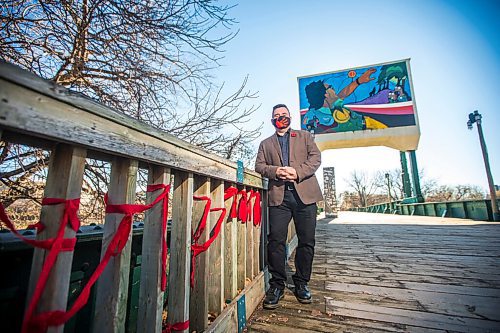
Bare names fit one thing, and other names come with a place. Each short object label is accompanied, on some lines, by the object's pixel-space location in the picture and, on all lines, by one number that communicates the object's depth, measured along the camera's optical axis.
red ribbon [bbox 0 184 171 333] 0.66
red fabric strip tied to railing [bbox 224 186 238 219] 1.84
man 2.12
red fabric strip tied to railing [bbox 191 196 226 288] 1.45
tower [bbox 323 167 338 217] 14.08
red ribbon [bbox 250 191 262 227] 2.33
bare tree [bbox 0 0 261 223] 2.38
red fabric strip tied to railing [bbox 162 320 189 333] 1.19
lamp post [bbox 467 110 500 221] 7.61
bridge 0.71
